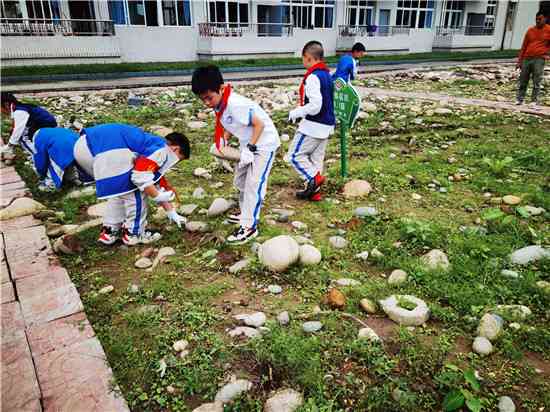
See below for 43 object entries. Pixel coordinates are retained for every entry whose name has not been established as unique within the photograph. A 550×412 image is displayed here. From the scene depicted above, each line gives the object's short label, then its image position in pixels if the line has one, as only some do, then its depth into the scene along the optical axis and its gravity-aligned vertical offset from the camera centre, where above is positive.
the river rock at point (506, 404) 1.90 -1.52
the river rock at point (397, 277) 2.84 -1.49
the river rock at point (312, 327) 2.37 -1.49
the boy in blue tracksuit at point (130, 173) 3.21 -0.94
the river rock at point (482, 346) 2.23 -1.51
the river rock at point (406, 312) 2.45 -1.48
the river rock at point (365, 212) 3.85 -1.46
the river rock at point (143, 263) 3.14 -1.54
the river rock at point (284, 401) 1.88 -1.50
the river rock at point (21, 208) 3.94 -1.47
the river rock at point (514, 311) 2.47 -1.49
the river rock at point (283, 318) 2.45 -1.50
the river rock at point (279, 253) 2.97 -1.40
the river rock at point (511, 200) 4.06 -1.44
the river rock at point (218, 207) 3.96 -1.46
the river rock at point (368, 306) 2.57 -1.50
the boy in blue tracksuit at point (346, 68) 6.43 -0.42
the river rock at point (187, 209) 4.00 -1.49
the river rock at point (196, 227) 3.67 -1.50
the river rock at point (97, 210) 4.06 -1.52
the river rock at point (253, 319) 2.44 -1.50
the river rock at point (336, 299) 2.60 -1.48
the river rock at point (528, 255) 3.04 -1.45
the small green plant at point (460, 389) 1.86 -1.49
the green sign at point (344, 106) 4.44 -0.66
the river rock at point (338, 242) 3.36 -1.50
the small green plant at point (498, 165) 4.85 -1.38
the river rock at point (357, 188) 4.38 -1.45
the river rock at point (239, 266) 3.02 -1.50
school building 15.97 +0.52
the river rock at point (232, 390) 1.96 -1.52
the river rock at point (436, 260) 2.97 -1.46
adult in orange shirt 8.58 -0.34
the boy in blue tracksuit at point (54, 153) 4.32 -1.07
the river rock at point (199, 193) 4.41 -1.49
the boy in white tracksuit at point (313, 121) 4.00 -0.76
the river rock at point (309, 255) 3.06 -1.45
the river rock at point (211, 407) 1.88 -1.52
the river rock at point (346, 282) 2.83 -1.51
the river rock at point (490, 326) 2.33 -1.48
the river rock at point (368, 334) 2.29 -1.49
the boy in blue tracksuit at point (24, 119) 5.07 -0.89
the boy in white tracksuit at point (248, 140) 3.28 -0.76
